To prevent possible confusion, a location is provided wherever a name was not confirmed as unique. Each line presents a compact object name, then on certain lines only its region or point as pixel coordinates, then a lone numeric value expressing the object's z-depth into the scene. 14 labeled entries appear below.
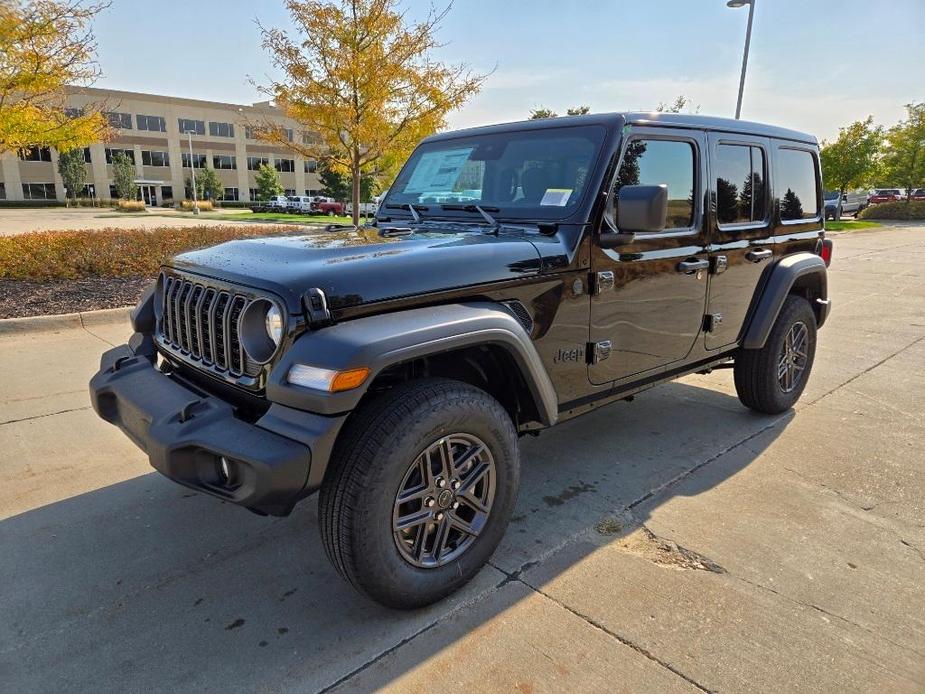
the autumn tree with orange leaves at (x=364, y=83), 11.85
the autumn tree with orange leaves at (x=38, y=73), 8.47
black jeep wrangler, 2.16
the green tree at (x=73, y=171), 57.03
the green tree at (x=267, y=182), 61.78
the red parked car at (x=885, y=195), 45.67
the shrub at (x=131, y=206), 49.75
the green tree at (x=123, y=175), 57.91
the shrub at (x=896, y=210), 35.56
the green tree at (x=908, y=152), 36.38
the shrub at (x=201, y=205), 53.97
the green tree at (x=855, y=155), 29.66
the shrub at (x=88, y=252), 8.27
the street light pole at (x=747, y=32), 14.82
